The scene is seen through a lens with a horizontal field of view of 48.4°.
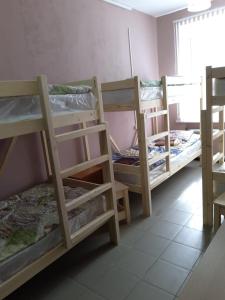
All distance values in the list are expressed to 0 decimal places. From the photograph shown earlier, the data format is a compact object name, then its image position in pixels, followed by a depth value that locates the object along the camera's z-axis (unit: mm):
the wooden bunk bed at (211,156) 1988
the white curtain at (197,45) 3896
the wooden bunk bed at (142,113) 2504
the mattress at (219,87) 1972
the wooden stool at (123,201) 2506
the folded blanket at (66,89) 1671
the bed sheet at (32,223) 1505
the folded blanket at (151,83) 2555
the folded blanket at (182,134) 3957
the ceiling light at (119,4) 3492
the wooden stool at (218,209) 2090
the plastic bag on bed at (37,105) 1432
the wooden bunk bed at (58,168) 1419
